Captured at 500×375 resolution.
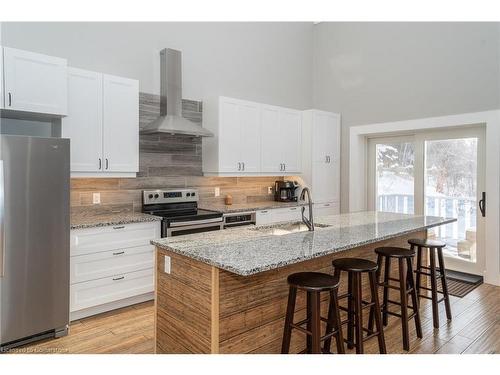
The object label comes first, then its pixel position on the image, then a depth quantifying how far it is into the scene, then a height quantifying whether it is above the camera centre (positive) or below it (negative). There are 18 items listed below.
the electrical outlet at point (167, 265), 2.41 -0.53
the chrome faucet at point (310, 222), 2.99 -0.31
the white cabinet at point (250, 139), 4.74 +0.64
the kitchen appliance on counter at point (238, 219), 4.35 -0.42
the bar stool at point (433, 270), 3.23 -0.81
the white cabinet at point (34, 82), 3.04 +0.89
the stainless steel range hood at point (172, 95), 4.26 +1.08
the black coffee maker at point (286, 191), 5.62 -0.10
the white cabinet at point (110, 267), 3.27 -0.78
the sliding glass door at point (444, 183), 4.75 +0.03
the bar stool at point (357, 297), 2.45 -0.78
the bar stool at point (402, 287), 2.82 -0.85
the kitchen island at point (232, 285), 2.07 -0.62
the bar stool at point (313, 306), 2.11 -0.73
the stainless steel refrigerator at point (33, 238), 2.69 -0.41
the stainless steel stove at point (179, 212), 3.78 -0.31
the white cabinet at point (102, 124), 3.52 +0.62
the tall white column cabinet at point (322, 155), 5.58 +0.47
